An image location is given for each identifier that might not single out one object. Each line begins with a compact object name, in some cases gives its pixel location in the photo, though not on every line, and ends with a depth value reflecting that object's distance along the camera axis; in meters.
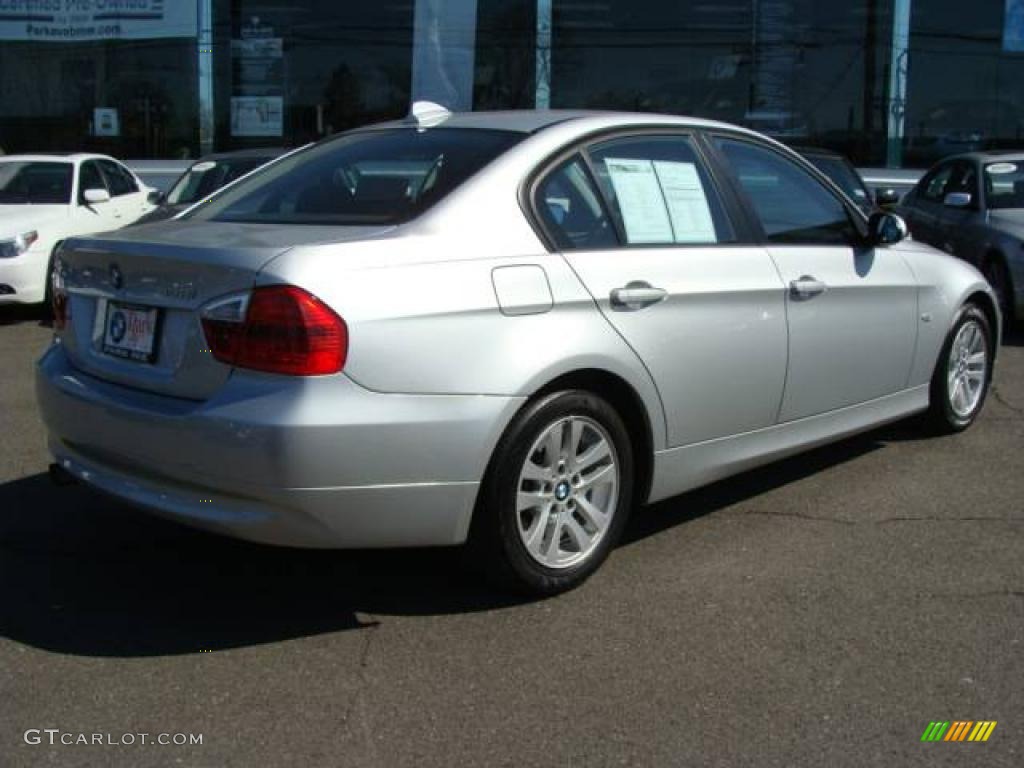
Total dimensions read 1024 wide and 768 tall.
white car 9.72
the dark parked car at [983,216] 9.13
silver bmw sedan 3.30
